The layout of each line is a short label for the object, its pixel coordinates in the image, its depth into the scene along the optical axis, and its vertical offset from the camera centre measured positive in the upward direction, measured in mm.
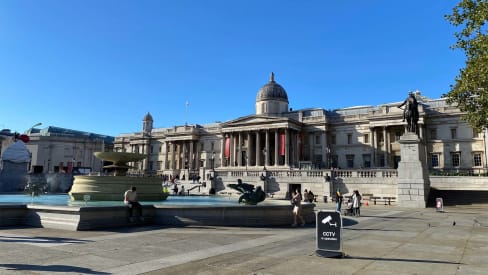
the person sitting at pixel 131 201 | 14531 -995
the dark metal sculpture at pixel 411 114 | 33000 +6465
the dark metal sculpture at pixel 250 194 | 19000 -807
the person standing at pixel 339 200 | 23075 -1286
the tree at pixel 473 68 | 23484 +8017
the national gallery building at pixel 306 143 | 58562 +7973
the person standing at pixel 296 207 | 15930 -1247
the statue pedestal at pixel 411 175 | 31281 +640
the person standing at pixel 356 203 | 22062 -1391
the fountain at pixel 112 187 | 21438 -634
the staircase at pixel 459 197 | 33906 -1412
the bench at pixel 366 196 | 37819 -1647
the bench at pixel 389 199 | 34450 -1858
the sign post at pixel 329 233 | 9156 -1408
